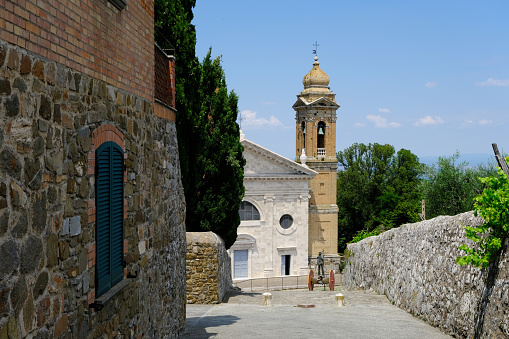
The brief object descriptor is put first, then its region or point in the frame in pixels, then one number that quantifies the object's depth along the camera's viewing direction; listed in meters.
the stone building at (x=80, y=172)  3.54
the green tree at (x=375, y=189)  62.91
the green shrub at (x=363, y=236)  34.56
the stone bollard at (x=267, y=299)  17.06
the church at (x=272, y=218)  45.50
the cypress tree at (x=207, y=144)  15.94
